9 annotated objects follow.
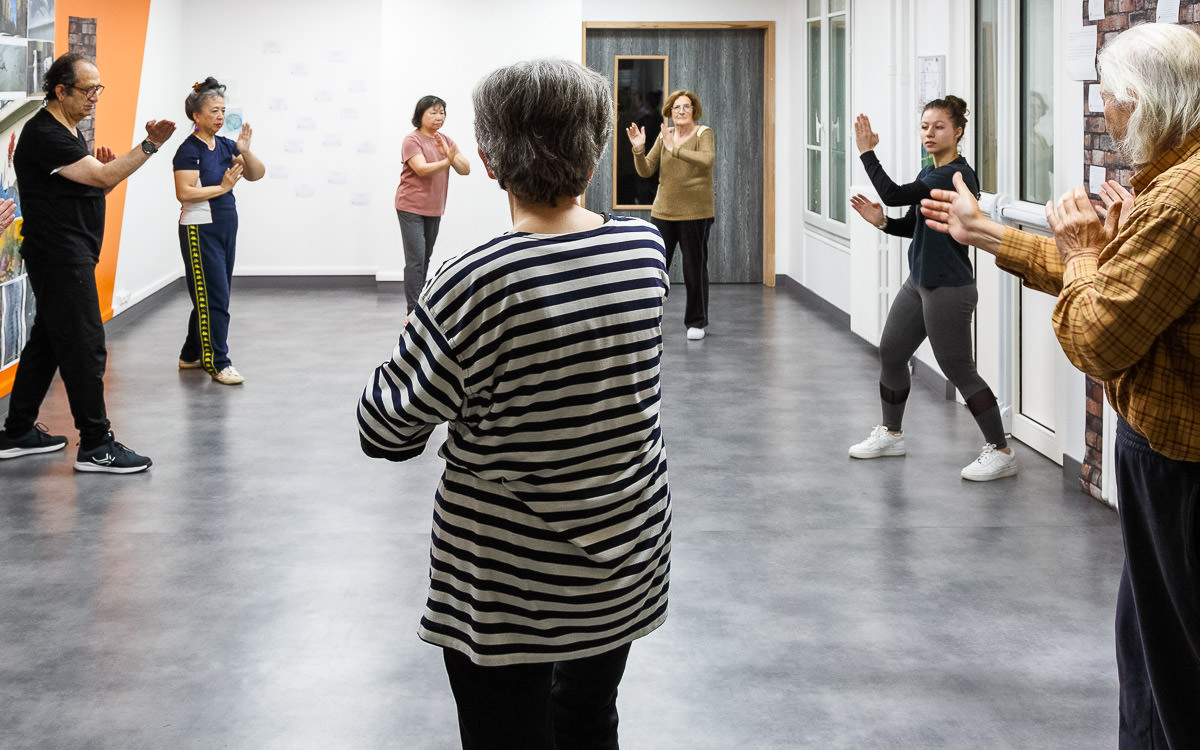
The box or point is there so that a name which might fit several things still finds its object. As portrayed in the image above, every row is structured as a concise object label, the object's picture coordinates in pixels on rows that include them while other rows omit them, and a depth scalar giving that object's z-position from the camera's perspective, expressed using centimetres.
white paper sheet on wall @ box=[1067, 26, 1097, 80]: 465
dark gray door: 1080
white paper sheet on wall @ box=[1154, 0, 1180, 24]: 402
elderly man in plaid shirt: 196
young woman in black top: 489
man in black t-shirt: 486
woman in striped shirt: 171
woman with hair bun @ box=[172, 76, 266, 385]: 673
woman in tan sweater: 831
